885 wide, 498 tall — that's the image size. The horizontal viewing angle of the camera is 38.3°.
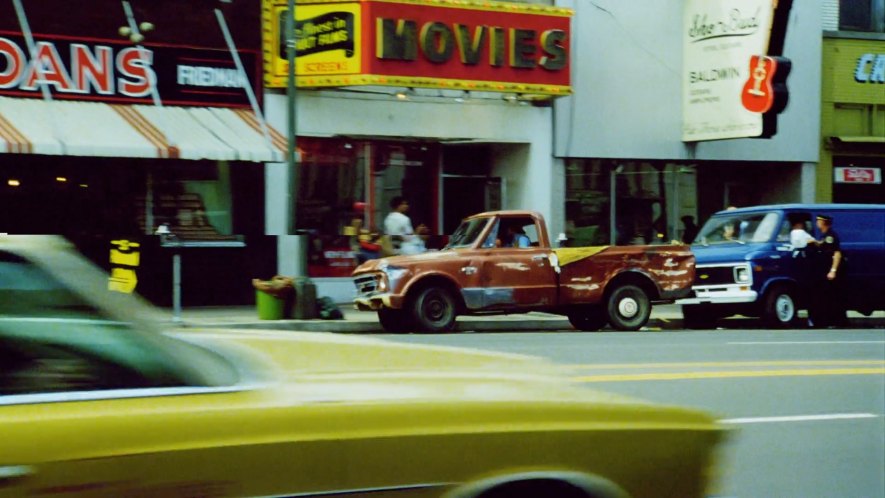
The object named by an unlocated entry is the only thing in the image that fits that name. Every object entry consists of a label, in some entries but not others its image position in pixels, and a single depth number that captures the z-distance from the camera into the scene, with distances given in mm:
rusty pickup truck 18000
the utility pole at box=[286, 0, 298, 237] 18812
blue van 20094
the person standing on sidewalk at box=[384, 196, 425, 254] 21469
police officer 20297
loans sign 19719
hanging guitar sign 23406
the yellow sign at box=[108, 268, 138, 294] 19234
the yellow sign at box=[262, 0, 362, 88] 21266
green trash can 18938
